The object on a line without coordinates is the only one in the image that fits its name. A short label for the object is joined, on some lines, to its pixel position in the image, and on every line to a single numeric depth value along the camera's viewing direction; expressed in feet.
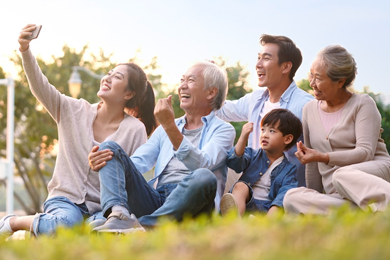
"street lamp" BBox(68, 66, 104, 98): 70.44
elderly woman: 14.38
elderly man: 14.40
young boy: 16.01
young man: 18.88
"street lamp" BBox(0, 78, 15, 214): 63.41
